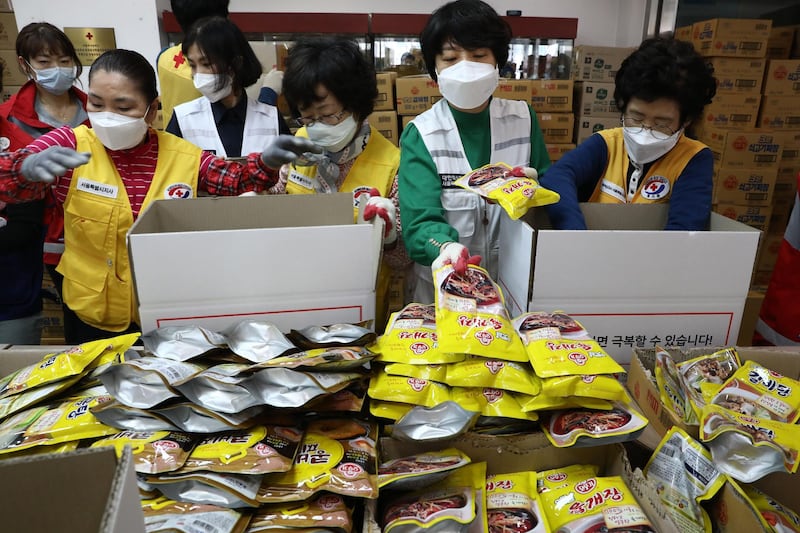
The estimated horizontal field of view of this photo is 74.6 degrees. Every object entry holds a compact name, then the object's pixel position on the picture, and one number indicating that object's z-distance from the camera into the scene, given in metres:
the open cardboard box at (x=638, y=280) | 1.08
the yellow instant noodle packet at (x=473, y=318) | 0.93
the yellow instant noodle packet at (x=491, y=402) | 0.91
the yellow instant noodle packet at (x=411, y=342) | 0.96
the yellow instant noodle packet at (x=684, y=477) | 0.84
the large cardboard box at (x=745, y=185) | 3.77
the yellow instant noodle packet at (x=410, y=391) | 0.93
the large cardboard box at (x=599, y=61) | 4.49
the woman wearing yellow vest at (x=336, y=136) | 1.48
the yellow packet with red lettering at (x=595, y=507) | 0.79
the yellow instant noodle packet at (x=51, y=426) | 0.83
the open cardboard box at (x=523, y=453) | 0.91
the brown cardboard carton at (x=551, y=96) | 4.37
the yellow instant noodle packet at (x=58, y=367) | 0.94
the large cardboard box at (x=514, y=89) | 4.29
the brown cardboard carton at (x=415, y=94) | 4.12
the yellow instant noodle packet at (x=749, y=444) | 0.82
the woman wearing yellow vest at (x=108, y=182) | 1.31
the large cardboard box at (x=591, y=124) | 4.52
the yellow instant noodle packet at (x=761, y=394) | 0.97
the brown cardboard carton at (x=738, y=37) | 3.72
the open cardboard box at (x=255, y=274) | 1.01
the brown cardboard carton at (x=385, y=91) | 4.15
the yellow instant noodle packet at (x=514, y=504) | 0.83
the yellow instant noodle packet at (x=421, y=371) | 0.95
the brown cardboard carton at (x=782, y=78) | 3.78
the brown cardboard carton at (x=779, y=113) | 3.85
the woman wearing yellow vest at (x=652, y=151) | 1.30
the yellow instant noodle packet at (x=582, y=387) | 0.88
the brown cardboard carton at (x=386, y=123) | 4.10
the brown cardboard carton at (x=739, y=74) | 3.79
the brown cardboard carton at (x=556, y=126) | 4.44
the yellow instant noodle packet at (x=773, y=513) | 0.83
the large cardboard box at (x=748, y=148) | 3.77
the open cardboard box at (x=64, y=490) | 0.54
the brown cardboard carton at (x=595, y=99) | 4.48
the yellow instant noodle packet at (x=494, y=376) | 0.92
